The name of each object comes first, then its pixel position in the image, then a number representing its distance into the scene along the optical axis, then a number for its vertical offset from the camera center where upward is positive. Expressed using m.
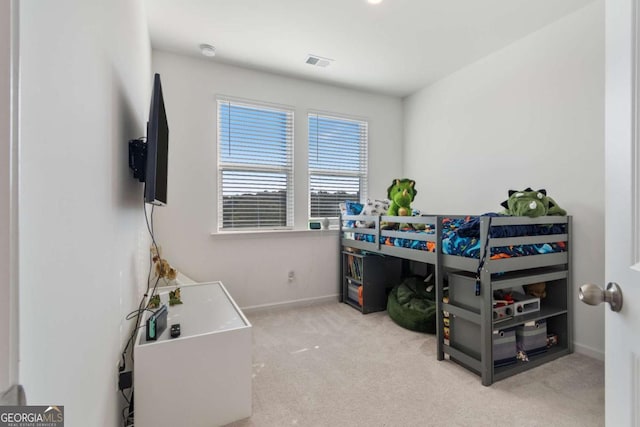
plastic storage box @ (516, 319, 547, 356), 2.09 -0.90
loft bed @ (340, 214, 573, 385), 1.86 -0.36
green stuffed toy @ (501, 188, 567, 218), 2.05 +0.05
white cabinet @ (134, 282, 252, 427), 1.31 -0.77
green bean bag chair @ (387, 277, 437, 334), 2.59 -0.87
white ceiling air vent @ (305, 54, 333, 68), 2.90 +1.51
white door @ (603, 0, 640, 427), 0.62 +0.02
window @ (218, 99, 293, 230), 3.09 +0.48
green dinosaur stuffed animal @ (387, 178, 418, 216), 2.82 +0.15
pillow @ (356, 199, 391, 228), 3.17 +0.02
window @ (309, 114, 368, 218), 3.53 +0.60
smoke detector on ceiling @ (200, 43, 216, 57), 2.71 +1.50
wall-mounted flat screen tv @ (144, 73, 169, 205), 1.29 +0.29
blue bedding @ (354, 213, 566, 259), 1.94 -0.18
